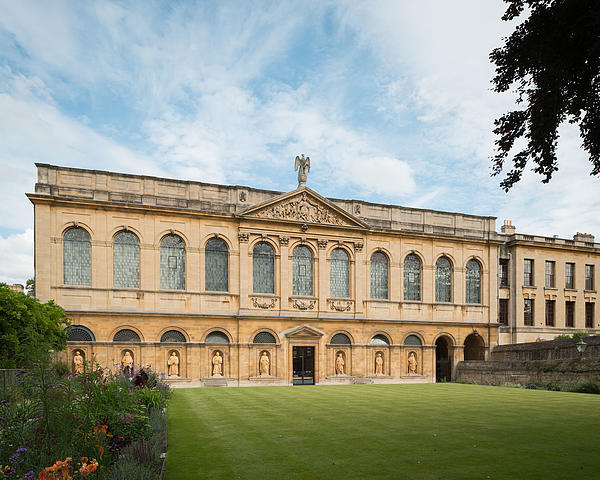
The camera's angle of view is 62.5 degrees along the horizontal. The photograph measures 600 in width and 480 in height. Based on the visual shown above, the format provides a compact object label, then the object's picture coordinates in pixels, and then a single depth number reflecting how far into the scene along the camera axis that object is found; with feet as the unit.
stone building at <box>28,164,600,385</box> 99.25
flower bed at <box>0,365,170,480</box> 23.86
